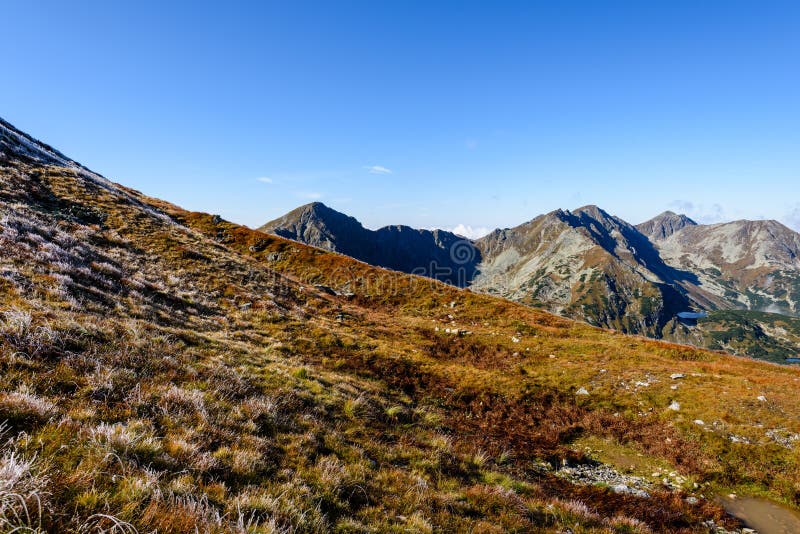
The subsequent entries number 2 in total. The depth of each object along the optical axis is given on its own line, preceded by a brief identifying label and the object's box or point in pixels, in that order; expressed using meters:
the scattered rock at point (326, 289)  40.84
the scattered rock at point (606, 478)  12.44
